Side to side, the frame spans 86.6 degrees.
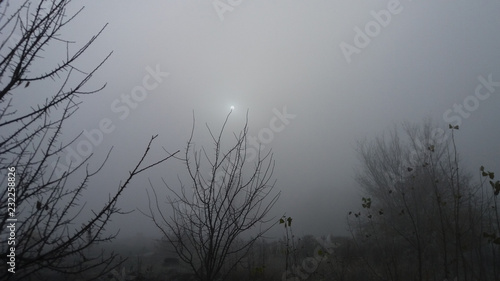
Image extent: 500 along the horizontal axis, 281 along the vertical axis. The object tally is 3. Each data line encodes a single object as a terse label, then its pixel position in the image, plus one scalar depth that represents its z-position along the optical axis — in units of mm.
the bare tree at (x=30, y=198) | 1483
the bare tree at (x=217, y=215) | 3286
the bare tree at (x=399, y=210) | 9291
